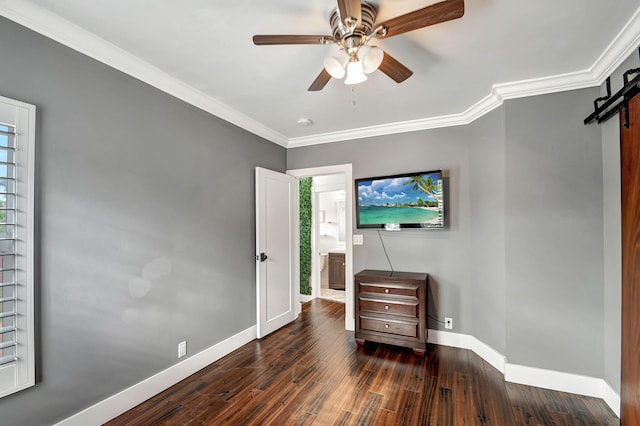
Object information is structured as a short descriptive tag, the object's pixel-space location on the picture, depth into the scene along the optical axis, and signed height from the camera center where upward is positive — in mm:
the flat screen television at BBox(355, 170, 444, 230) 3229 +168
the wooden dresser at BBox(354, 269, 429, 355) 3057 -1020
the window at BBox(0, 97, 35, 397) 1540 -167
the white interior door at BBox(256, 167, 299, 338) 3479 -440
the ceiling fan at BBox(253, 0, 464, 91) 1351 +956
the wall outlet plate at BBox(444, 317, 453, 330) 3293 -1223
